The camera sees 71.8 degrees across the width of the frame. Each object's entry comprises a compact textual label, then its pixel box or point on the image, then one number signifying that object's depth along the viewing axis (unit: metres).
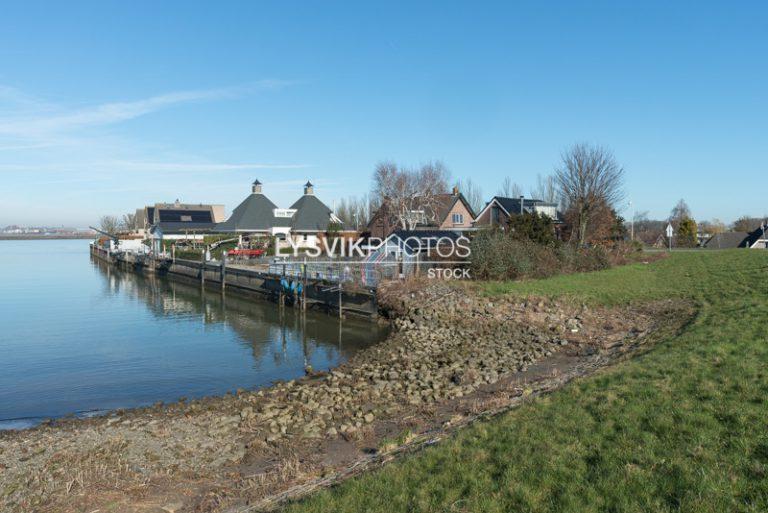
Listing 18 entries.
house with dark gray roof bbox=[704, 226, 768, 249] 67.68
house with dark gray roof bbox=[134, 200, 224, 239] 71.62
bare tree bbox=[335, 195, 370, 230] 93.07
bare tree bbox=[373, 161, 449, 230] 57.22
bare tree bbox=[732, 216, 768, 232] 93.86
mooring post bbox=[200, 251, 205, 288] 45.86
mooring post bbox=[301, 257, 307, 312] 31.23
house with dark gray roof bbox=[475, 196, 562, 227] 51.69
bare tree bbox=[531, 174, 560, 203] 82.88
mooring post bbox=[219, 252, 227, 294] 41.73
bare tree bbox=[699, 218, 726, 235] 115.18
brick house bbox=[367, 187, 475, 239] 58.62
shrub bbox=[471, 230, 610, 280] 28.22
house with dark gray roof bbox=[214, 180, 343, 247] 58.88
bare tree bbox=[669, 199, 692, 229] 115.39
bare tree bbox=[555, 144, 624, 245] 40.72
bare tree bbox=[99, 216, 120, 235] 125.19
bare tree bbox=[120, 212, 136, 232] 125.43
